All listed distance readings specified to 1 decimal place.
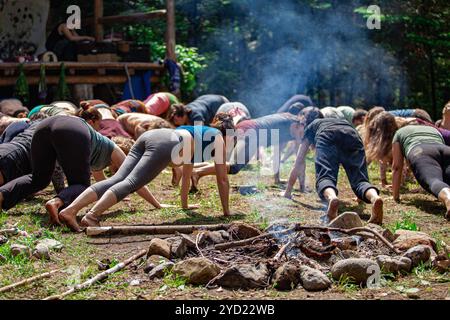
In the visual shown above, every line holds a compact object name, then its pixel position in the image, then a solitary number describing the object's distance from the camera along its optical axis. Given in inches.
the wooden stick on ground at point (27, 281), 188.5
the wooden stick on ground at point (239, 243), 219.5
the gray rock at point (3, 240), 238.5
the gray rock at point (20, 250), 219.7
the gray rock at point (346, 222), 245.0
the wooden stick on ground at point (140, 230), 245.6
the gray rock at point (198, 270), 196.4
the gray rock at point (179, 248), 217.9
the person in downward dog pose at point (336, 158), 283.7
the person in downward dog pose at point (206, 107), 447.7
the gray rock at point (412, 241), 225.0
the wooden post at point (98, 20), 600.7
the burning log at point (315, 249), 214.8
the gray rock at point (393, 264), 204.8
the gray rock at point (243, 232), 232.4
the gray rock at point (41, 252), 219.6
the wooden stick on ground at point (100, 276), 183.7
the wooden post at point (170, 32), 572.7
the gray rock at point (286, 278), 193.3
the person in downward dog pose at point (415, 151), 300.8
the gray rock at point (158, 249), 215.0
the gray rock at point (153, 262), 206.8
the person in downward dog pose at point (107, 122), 322.7
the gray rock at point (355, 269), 196.9
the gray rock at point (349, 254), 217.2
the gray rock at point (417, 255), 211.5
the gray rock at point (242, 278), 193.5
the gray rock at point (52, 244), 230.5
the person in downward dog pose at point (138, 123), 361.1
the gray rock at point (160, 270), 200.6
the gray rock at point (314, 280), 192.1
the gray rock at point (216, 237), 227.5
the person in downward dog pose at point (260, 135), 375.2
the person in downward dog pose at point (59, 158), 269.3
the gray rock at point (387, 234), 236.7
